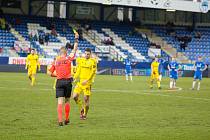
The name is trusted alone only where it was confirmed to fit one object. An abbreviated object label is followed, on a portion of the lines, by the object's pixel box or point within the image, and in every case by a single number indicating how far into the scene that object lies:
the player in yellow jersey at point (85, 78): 16.92
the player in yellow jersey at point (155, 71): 34.99
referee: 15.02
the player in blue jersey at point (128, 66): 46.03
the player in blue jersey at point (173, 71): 35.62
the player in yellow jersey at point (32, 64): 33.07
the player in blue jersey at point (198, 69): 35.84
